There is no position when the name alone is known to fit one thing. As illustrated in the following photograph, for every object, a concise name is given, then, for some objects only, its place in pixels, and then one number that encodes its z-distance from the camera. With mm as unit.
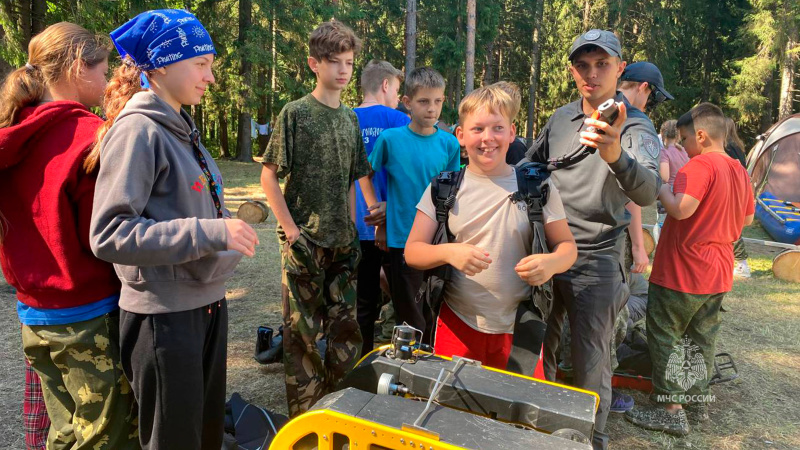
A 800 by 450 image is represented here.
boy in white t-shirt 2348
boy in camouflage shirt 3082
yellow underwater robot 1271
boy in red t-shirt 3553
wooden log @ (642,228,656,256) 7952
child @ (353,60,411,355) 3689
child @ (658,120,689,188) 7207
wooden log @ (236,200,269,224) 10148
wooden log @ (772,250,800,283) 7520
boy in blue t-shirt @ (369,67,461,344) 3654
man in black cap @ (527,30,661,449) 2762
